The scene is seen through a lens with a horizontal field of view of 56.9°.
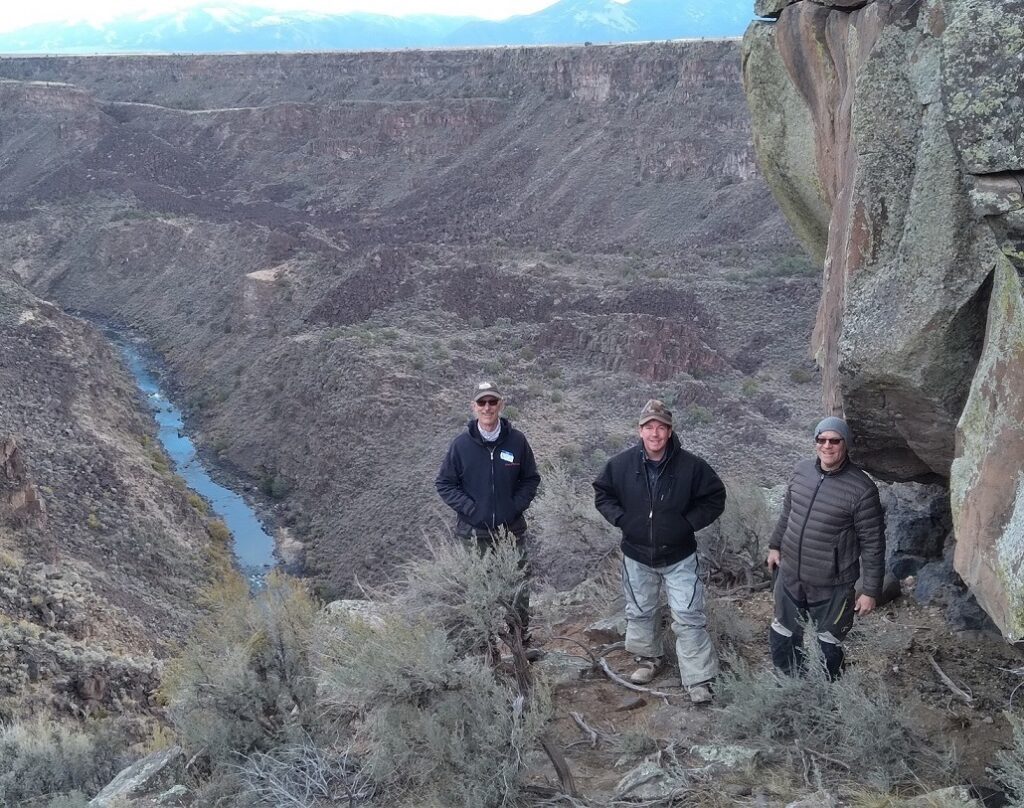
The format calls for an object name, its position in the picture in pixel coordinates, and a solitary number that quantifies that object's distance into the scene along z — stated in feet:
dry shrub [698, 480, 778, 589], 23.79
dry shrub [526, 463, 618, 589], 24.91
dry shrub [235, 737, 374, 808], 15.37
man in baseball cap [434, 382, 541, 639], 17.83
